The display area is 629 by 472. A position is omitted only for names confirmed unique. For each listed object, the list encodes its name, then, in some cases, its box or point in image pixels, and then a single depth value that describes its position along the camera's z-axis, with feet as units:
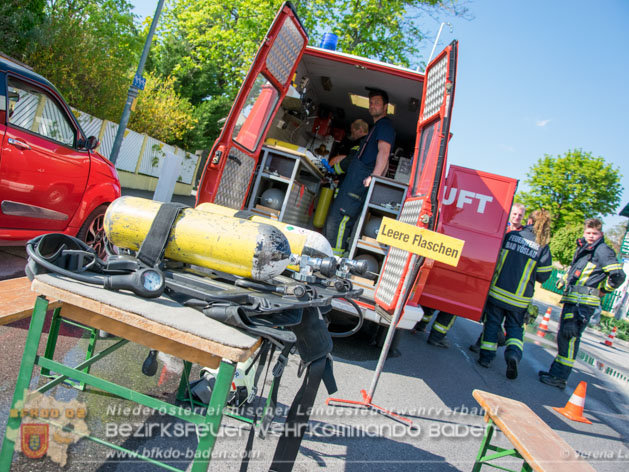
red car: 12.46
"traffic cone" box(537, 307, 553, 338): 35.94
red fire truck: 13.66
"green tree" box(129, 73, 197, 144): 59.52
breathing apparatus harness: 5.20
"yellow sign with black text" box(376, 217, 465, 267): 11.91
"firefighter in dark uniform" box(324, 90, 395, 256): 18.21
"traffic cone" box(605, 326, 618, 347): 44.14
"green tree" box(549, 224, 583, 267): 100.97
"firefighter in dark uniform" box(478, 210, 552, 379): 18.17
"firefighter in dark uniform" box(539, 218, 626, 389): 18.38
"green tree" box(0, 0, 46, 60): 34.99
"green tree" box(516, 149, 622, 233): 120.16
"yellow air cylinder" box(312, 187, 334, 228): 23.27
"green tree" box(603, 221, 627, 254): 184.85
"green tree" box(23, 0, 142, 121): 38.83
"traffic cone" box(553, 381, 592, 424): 15.64
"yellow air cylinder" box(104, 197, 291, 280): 5.89
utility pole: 37.47
